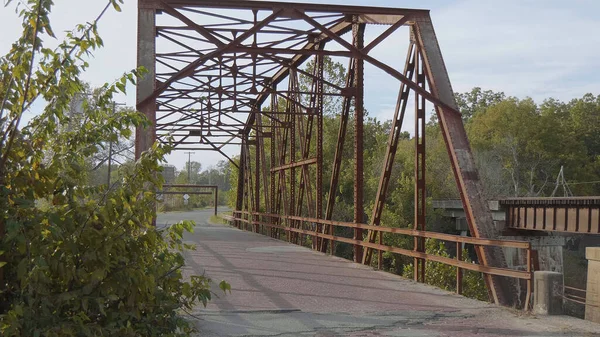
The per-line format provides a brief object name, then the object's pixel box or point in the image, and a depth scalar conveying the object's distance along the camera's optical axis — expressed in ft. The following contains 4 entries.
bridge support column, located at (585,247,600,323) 40.14
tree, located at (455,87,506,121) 310.86
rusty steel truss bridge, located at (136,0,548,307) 39.17
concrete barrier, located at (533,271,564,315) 31.24
